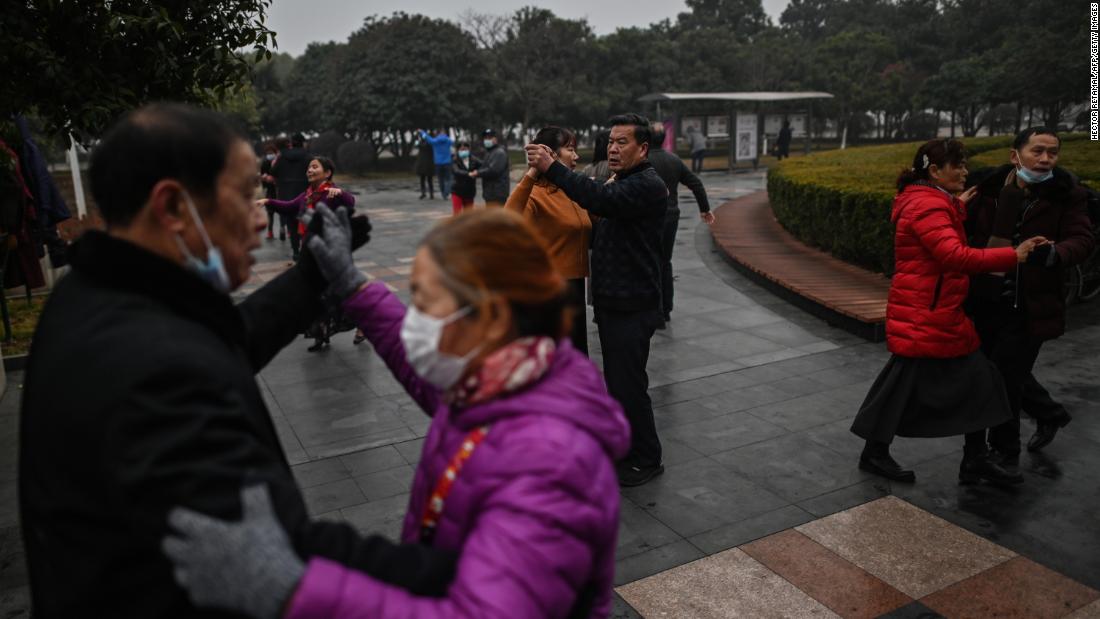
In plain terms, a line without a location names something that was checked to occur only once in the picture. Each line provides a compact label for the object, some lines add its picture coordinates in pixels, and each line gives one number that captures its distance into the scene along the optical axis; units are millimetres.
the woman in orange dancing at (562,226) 4836
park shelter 23984
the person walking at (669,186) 7637
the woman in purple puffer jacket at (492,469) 1204
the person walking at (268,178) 12516
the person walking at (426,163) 19656
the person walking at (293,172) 10734
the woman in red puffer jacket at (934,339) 4145
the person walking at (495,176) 11906
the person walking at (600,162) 5945
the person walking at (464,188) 13102
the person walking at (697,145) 25031
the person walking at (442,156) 18484
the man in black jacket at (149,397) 1198
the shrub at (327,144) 31391
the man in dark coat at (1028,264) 4379
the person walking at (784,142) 27781
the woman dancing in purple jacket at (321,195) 6977
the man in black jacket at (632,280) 4406
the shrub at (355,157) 29422
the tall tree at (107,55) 4262
